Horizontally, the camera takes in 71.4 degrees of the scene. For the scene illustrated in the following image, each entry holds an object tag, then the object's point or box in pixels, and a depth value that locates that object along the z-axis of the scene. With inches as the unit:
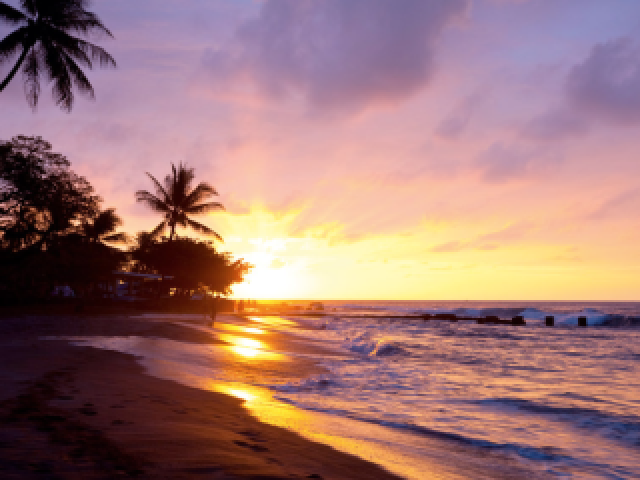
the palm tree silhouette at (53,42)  749.3
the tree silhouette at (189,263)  1744.6
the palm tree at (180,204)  1590.8
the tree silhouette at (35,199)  968.3
